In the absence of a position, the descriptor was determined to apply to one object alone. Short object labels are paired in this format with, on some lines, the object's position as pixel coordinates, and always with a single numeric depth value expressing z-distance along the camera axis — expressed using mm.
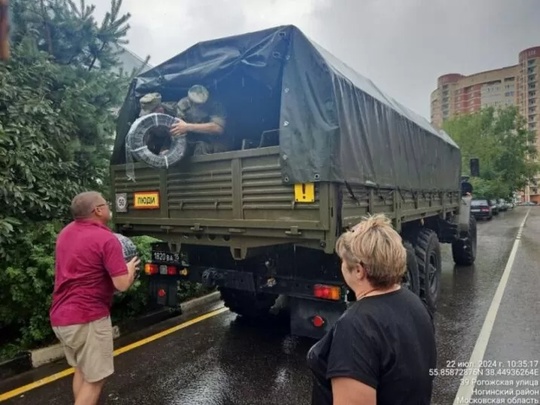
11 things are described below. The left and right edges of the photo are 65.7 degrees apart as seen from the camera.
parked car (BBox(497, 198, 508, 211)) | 39938
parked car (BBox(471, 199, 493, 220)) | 26922
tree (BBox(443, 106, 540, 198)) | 38094
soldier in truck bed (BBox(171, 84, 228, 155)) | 4008
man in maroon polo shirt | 2619
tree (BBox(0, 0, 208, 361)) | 4297
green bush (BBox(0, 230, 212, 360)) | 4176
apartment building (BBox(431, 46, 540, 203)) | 87688
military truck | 3312
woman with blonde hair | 1307
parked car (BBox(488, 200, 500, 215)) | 33844
